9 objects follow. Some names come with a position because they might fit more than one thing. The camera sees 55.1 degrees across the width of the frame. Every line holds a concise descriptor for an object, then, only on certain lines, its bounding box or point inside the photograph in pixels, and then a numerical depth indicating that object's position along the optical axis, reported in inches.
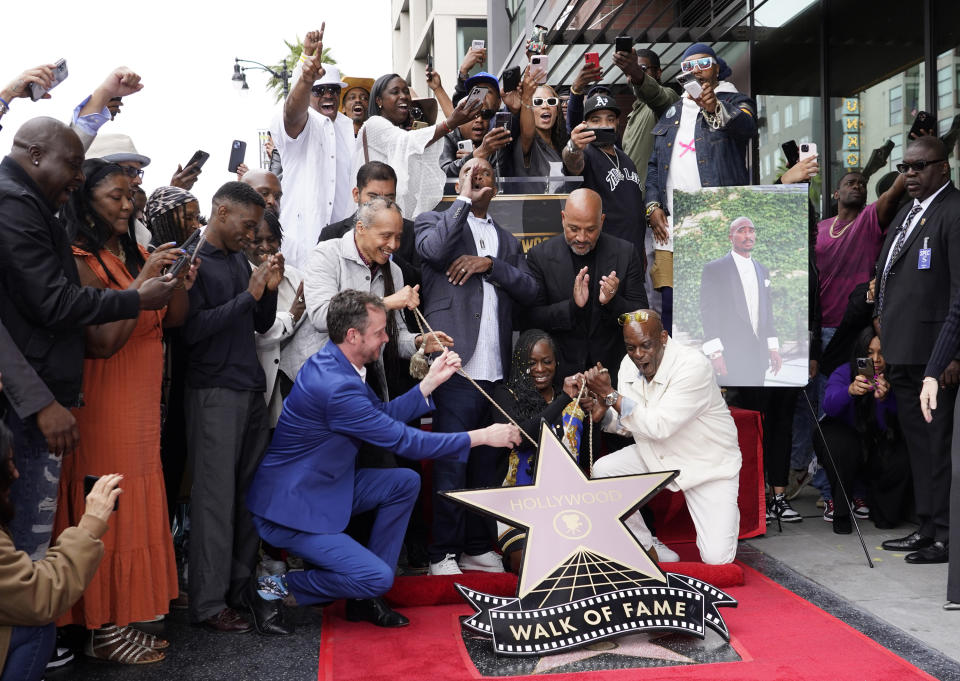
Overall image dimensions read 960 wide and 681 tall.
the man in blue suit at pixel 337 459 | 169.3
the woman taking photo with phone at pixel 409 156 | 246.4
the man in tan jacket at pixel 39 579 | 108.1
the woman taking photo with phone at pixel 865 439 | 238.2
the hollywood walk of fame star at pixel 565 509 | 165.8
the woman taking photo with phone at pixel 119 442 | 152.9
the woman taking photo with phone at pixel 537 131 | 260.4
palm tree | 1363.4
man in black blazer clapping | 215.2
